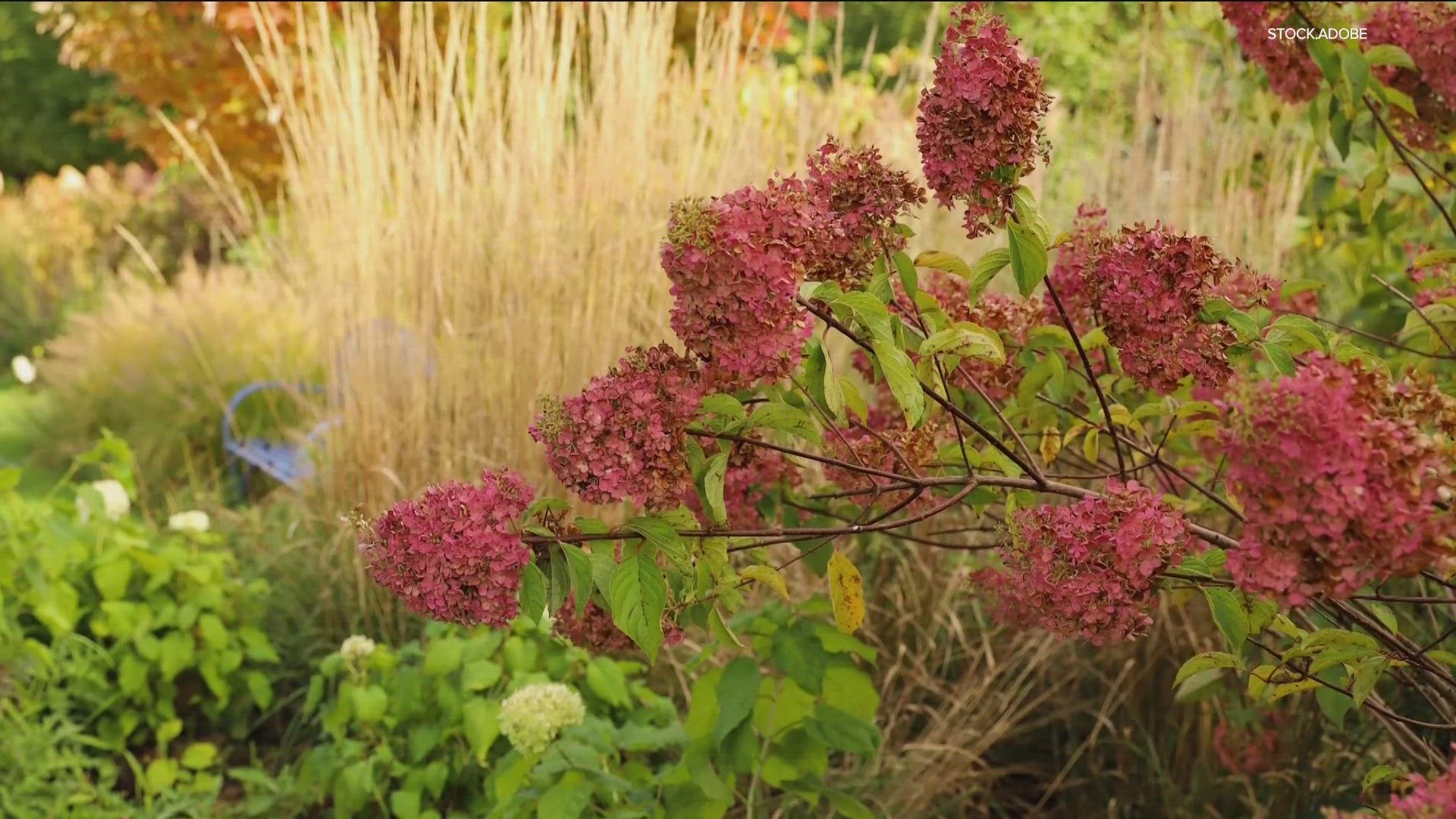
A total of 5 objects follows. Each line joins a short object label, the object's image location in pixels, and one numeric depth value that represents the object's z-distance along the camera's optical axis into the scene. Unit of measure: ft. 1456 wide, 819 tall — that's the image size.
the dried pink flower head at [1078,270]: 4.94
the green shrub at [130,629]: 8.76
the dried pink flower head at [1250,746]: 7.78
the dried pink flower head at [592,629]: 5.13
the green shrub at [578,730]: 6.14
